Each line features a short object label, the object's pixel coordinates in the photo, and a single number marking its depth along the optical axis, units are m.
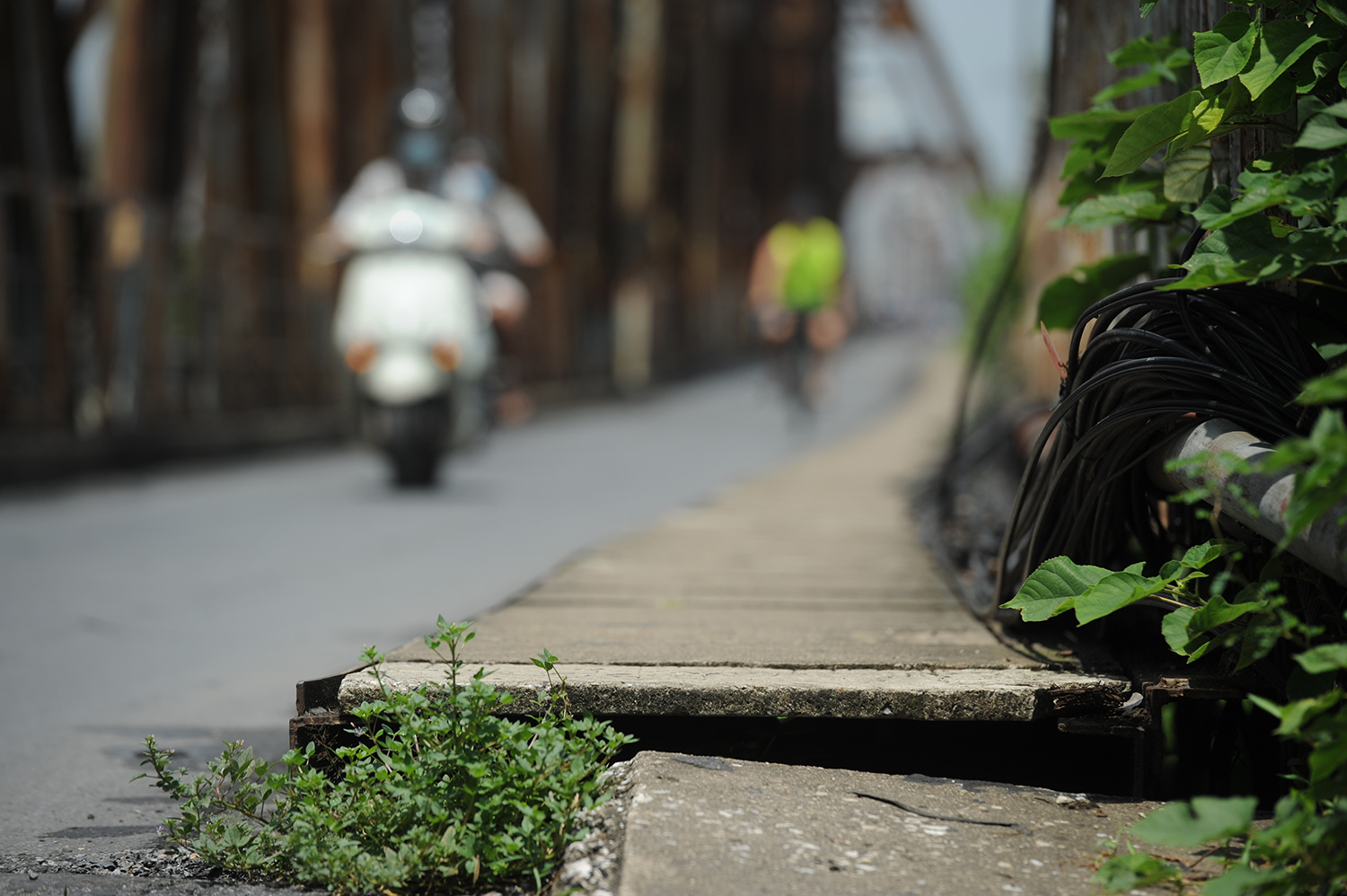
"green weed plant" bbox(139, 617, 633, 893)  3.88
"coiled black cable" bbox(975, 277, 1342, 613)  4.06
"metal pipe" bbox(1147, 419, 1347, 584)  3.39
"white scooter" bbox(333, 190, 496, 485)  14.01
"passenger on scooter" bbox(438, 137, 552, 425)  16.75
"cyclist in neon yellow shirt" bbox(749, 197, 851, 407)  25.73
